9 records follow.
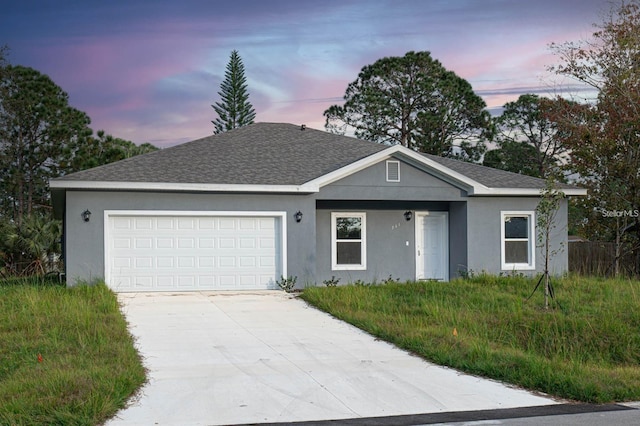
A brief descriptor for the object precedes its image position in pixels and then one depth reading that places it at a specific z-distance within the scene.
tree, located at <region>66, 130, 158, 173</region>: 36.16
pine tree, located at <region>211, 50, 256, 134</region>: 42.72
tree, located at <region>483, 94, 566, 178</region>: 40.53
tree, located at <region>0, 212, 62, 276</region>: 26.27
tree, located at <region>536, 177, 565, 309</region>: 13.48
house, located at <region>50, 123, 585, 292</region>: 16.92
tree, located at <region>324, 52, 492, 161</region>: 40.38
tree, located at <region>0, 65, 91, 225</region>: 35.12
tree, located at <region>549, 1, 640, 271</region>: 23.06
